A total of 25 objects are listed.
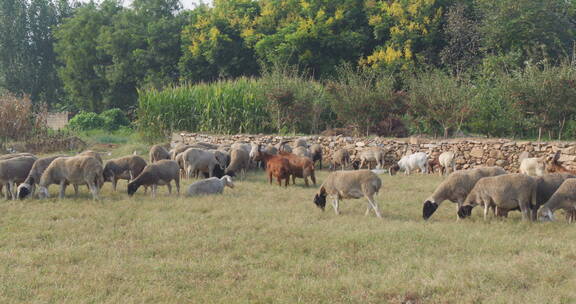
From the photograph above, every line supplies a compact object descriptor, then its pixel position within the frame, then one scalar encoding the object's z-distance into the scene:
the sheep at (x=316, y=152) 18.03
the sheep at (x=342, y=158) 17.69
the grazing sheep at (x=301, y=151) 16.80
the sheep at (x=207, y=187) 12.04
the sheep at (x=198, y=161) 14.66
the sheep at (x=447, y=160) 15.99
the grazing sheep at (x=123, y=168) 12.41
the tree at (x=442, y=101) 18.11
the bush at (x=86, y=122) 33.56
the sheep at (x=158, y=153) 15.59
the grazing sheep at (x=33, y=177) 11.12
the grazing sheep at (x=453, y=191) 9.62
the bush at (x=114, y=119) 34.88
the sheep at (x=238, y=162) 15.29
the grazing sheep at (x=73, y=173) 11.05
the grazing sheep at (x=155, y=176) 11.58
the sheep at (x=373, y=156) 17.61
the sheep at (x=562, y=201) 8.79
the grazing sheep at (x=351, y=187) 9.70
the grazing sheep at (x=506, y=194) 9.04
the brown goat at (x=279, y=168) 13.71
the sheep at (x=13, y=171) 11.51
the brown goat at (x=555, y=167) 12.61
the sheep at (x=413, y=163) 16.73
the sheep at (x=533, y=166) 12.87
